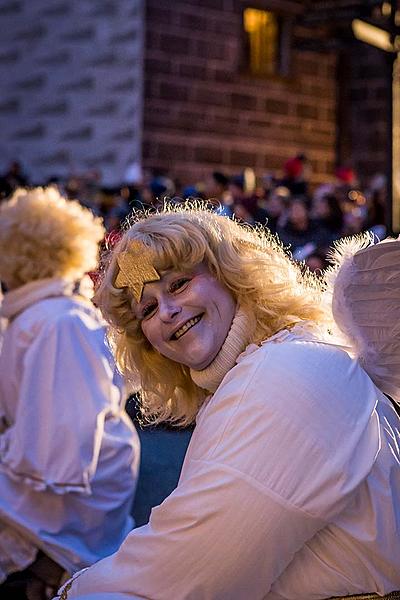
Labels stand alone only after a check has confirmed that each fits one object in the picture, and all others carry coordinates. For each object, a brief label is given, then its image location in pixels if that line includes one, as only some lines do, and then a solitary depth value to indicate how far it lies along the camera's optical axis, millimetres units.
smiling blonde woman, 1954
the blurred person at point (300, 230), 8469
